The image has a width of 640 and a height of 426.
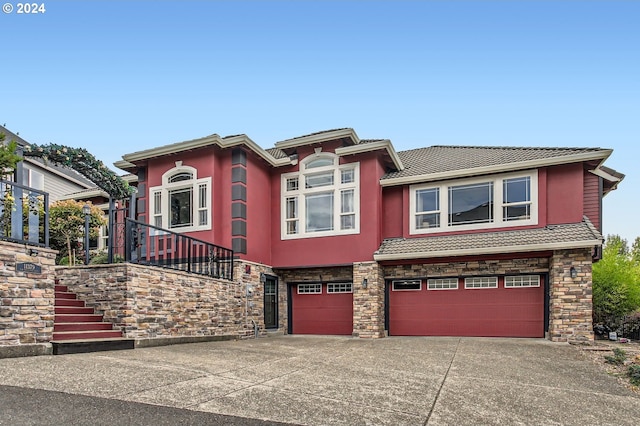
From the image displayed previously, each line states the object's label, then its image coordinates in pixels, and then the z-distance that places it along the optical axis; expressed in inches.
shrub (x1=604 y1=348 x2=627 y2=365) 332.5
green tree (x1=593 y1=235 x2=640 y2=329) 599.5
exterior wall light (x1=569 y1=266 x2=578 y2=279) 444.5
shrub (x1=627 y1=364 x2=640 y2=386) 259.6
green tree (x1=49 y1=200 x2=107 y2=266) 526.3
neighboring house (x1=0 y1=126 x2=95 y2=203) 767.1
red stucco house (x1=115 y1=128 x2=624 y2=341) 478.6
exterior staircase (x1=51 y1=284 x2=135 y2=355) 281.5
